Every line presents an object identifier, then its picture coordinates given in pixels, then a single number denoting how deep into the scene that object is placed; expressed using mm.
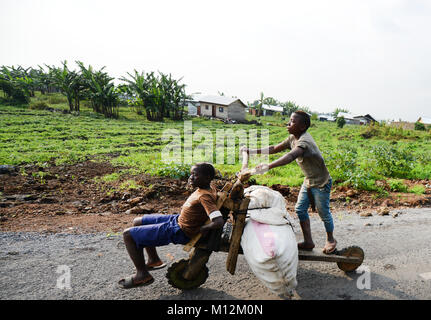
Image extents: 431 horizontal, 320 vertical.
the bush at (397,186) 7000
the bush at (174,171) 7301
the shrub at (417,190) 6801
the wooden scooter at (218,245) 2623
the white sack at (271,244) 2336
